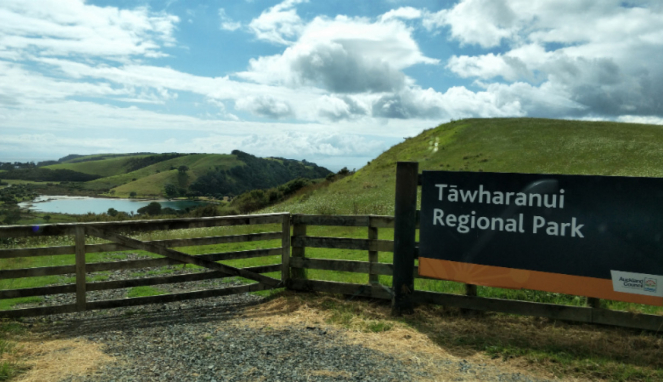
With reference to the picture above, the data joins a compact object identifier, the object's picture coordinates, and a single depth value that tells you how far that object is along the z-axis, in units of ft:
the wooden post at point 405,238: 25.40
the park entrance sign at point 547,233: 21.09
